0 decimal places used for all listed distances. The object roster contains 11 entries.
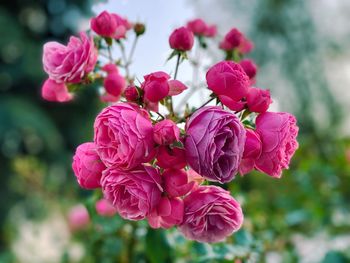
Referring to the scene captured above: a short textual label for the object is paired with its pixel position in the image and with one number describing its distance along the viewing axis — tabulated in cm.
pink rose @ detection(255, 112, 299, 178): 48
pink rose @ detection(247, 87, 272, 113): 49
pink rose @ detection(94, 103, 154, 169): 44
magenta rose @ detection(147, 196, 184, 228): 48
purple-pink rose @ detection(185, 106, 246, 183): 44
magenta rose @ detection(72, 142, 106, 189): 49
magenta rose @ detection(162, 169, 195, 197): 47
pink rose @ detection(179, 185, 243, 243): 49
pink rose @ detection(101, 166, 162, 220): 46
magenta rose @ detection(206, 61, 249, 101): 49
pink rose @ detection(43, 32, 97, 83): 58
